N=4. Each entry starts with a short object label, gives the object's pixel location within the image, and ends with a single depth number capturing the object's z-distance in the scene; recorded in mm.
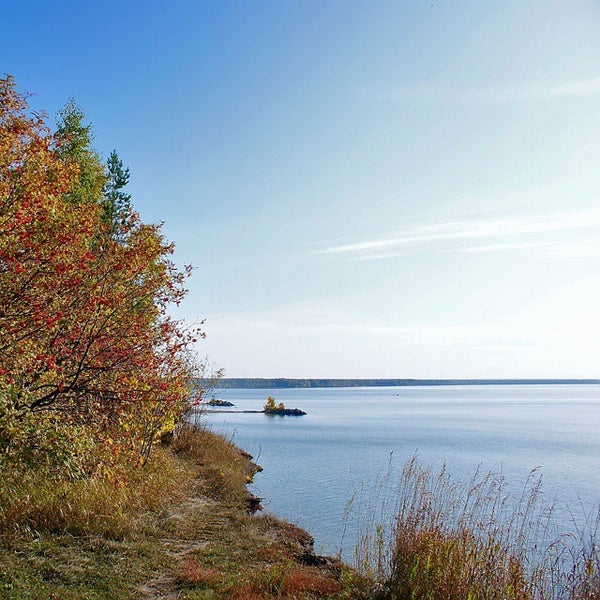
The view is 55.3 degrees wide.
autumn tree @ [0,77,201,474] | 7523
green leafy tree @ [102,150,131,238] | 25333
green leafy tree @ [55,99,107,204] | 20427
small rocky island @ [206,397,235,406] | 19630
